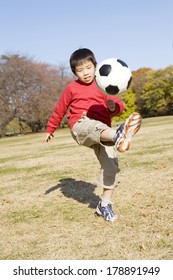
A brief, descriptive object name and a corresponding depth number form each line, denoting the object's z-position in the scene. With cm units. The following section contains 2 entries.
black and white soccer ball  443
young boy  434
